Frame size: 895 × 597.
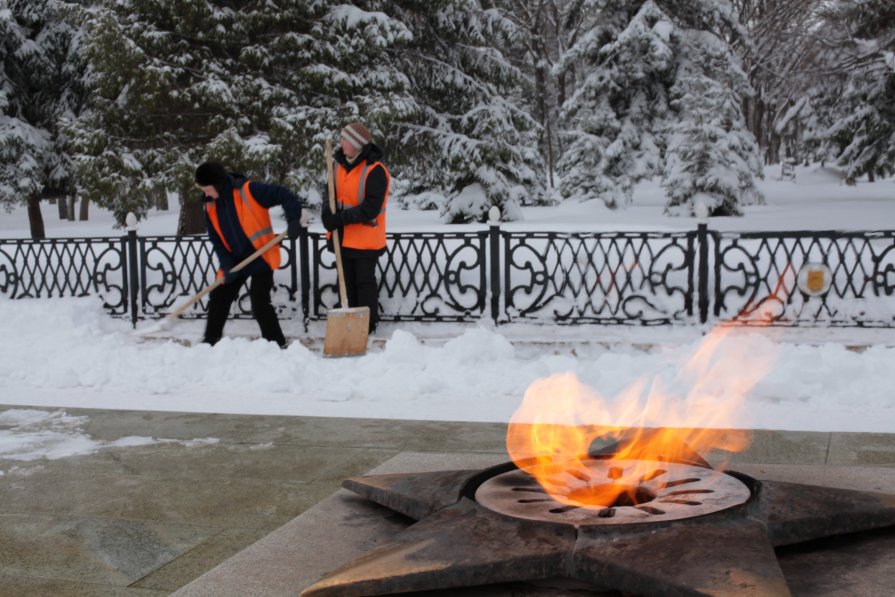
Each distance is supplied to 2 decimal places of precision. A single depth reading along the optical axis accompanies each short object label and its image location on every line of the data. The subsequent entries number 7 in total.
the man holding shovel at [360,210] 8.61
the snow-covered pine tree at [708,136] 18.66
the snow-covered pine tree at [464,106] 15.68
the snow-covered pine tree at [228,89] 13.32
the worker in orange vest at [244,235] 8.61
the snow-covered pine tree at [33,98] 20.48
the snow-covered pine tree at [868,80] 19.94
